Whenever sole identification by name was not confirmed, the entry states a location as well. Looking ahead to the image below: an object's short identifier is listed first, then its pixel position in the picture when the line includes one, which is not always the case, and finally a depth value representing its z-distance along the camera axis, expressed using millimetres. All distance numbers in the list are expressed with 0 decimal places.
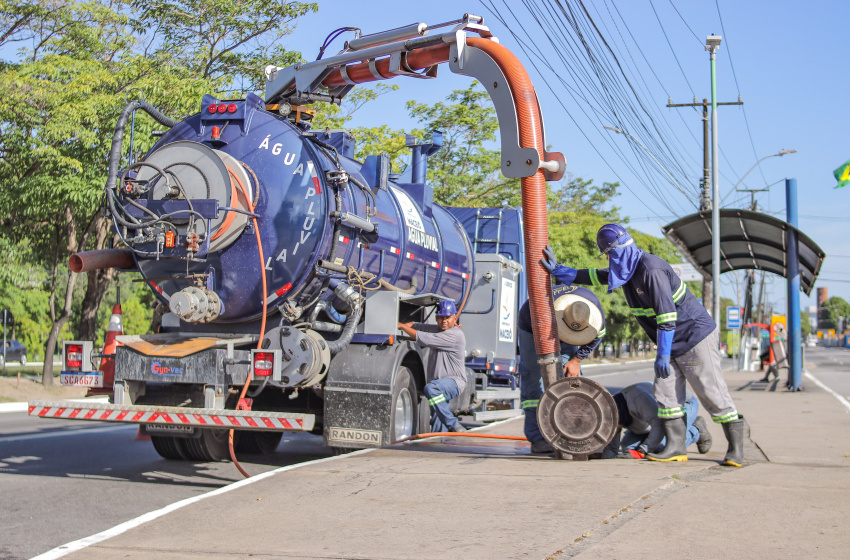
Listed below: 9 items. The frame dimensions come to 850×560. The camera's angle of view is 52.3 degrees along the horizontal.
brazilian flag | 18562
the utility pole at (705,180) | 28325
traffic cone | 7836
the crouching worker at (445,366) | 8945
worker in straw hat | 7547
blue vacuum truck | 7270
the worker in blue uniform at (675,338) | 6707
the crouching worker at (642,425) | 7078
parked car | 42906
